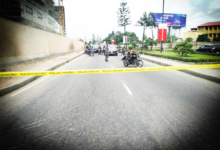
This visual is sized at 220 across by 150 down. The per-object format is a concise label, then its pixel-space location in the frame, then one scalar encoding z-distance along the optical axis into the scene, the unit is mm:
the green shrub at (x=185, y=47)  13985
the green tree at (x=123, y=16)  48825
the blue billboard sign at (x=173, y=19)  44278
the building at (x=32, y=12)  20156
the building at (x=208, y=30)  61000
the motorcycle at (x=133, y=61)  10214
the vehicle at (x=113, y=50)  23125
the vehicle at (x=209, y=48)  22603
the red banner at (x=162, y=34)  22406
